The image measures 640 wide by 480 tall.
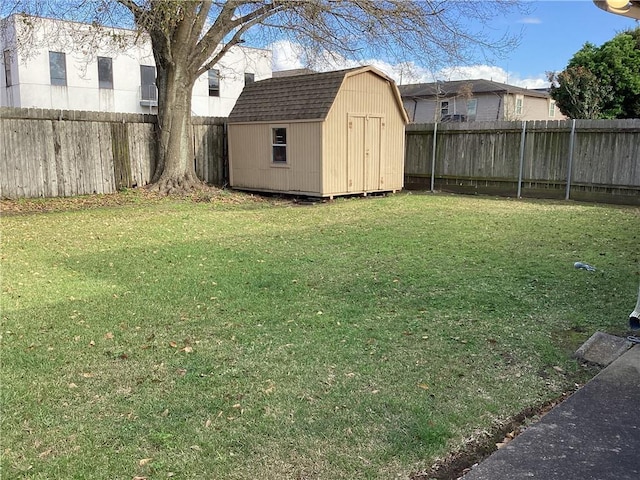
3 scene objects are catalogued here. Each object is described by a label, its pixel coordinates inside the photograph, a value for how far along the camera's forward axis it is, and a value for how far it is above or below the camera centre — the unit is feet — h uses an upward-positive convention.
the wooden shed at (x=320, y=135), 43.88 +1.37
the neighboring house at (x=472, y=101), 113.29 +10.89
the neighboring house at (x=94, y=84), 90.79 +11.57
